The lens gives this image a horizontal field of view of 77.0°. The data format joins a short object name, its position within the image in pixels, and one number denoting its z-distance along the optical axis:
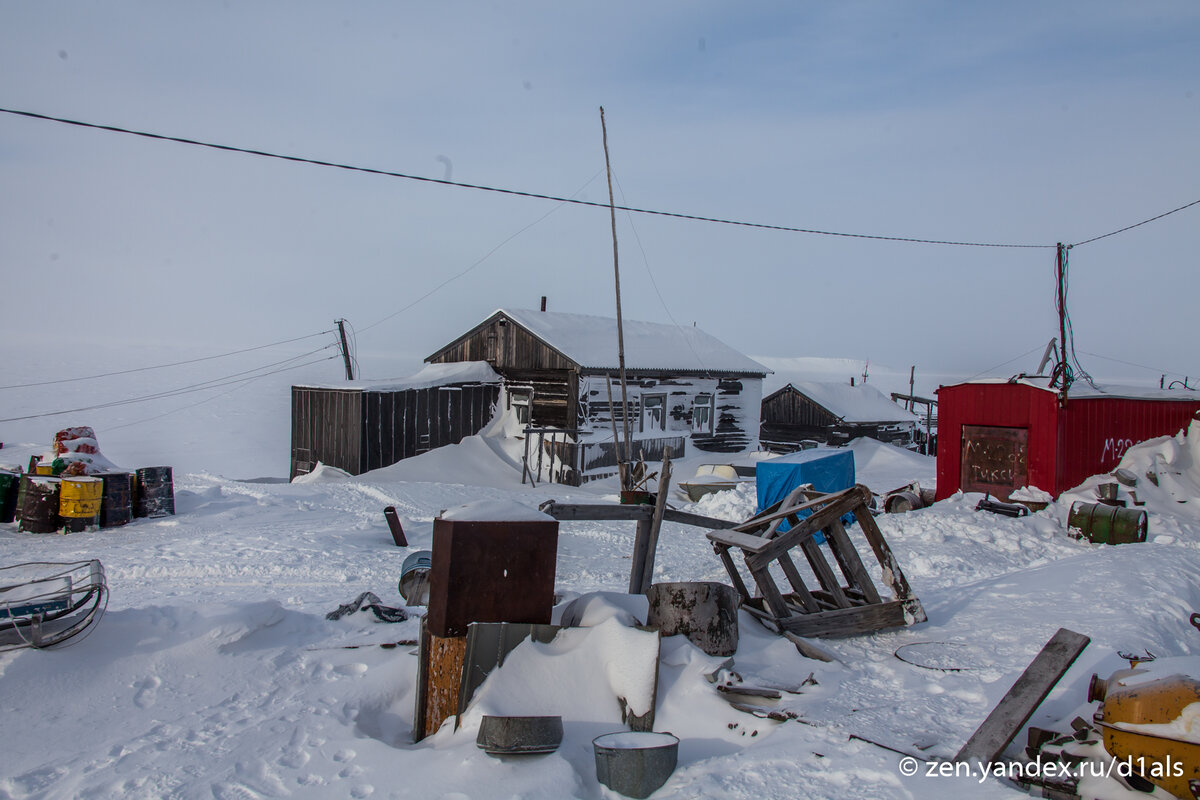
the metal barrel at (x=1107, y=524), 11.45
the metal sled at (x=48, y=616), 5.64
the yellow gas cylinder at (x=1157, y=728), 3.62
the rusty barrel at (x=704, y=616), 5.82
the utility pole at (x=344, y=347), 28.98
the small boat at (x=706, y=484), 16.94
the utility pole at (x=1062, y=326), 14.63
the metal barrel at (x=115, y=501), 12.09
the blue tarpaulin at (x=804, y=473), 13.82
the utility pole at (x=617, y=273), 18.06
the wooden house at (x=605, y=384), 20.91
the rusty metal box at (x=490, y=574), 5.52
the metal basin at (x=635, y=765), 4.08
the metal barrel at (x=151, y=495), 12.72
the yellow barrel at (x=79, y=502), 11.64
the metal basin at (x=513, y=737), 4.30
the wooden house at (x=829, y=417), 32.28
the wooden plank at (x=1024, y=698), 4.21
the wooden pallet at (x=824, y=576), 6.69
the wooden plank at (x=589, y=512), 6.93
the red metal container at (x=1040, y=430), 15.11
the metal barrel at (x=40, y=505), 11.67
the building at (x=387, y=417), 19.73
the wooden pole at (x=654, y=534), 7.32
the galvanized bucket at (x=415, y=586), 7.21
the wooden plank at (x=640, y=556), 7.30
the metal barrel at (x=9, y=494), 12.07
